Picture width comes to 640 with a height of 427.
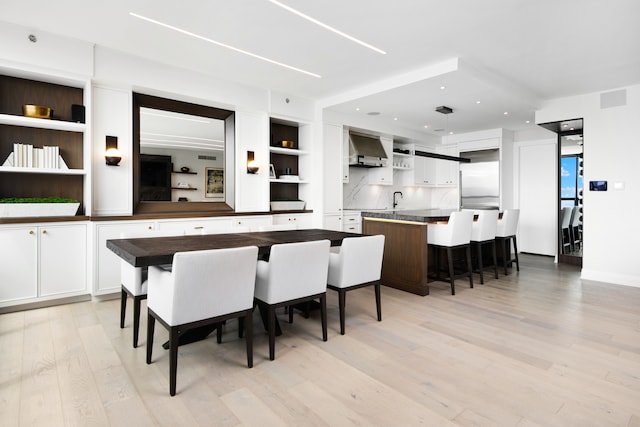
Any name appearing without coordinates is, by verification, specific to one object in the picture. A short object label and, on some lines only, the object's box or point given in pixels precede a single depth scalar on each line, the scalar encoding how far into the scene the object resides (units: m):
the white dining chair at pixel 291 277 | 2.36
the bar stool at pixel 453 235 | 4.07
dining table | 2.11
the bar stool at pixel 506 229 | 5.16
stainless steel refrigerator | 7.01
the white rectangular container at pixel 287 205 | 5.39
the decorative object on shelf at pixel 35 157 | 3.38
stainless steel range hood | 6.30
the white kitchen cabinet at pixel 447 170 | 7.77
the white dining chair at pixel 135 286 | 2.50
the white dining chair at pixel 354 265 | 2.79
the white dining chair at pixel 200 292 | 1.93
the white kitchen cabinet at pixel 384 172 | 6.96
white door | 6.67
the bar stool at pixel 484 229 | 4.61
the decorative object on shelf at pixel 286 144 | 5.55
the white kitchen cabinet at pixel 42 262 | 3.28
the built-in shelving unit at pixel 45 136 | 3.51
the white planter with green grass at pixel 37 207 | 3.27
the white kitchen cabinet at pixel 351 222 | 6.14
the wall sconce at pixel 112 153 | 3.89
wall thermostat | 4.86
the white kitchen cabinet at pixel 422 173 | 7.75
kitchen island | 3.99
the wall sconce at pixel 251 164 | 5.04
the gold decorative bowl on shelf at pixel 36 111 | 3.40
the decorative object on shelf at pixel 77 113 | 3.72
